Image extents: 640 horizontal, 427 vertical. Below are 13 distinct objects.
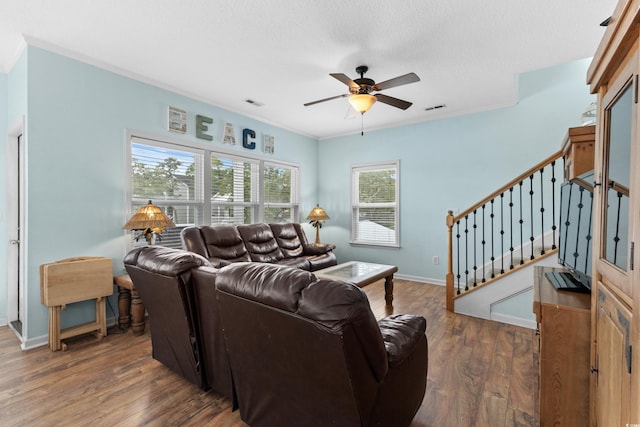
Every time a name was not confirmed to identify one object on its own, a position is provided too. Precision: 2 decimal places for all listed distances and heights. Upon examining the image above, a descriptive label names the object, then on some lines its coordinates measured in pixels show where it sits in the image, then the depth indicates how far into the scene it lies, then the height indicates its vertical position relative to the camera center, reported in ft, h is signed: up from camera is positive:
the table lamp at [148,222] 10.05 -0.62
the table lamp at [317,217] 18.45 -0.69
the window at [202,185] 11.85 +0.91
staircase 10.37 -1.67
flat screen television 5.21 -0.44
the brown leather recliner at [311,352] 3.60 -2.10
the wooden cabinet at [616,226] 2.74 -0.18
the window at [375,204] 17.94 +0.16
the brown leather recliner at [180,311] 5.92 -2.26
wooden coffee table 10.96 -2.67
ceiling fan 8.81 +3.69
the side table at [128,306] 9.75 -3.46
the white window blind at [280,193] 17.43 +0.74
